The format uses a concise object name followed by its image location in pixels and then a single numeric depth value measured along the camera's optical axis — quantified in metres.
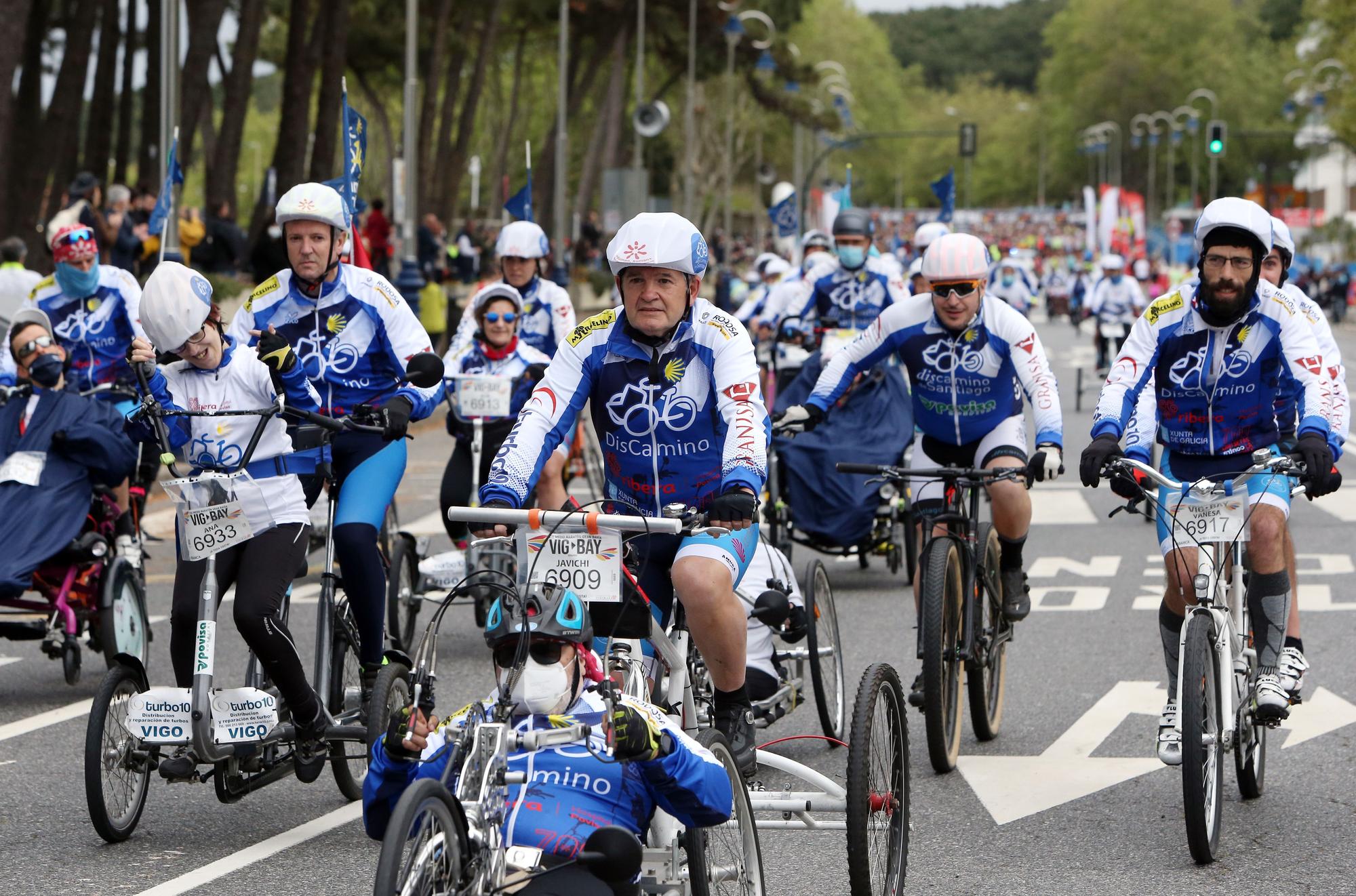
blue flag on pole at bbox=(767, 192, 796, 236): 29.36
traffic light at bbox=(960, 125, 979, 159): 64.49
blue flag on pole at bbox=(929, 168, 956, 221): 22.73
